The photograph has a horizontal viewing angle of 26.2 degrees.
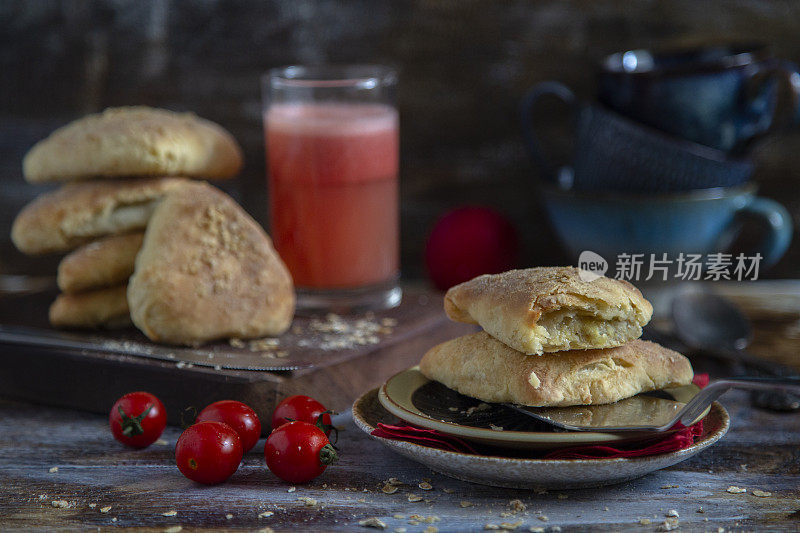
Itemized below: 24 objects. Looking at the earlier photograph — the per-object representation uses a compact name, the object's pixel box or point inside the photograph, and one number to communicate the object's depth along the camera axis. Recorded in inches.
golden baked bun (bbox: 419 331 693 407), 27.4
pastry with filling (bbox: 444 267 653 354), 27.2
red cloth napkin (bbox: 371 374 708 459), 26.9
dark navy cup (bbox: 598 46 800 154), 35.6
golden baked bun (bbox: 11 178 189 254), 32.6
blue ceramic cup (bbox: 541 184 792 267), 35.7
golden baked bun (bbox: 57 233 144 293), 32.5
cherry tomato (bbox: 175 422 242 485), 27.7
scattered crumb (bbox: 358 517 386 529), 26.6
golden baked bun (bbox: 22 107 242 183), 32.6
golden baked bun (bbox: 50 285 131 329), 32.9
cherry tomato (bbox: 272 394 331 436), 29.1
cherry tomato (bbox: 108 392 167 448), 29.2
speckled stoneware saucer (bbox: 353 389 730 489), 26.6
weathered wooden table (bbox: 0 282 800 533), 26.7
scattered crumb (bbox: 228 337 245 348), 32.0
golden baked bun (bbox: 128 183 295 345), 31.6
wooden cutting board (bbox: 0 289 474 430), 30.3
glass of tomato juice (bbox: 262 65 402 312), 34.6
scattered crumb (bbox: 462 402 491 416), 27.9
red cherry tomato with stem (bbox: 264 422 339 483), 27.7
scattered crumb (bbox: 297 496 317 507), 27.3
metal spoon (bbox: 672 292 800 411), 33.5
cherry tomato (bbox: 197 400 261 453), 28.9
